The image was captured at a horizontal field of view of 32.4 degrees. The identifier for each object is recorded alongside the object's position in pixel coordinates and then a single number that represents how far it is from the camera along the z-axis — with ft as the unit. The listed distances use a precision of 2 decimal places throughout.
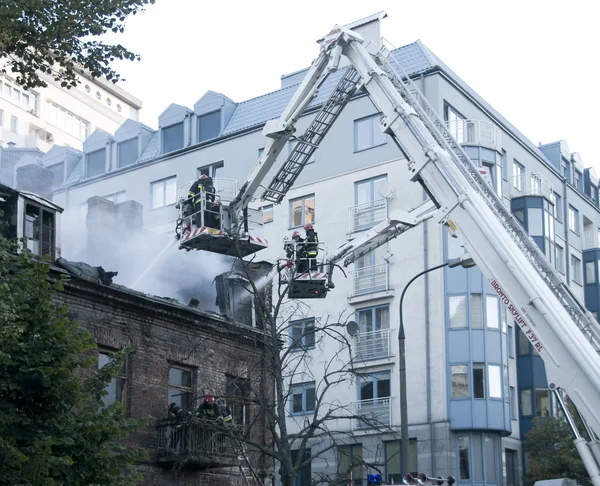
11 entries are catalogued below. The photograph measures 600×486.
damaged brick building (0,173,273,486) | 72.84
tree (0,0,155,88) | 57.57
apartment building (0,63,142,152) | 254.47
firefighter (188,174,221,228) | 84.07
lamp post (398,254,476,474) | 70.49
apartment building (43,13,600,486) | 133.49
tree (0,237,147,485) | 46.93
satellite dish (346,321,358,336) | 75.82
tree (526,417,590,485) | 119.85
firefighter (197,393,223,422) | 76.02
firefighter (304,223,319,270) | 85.05
